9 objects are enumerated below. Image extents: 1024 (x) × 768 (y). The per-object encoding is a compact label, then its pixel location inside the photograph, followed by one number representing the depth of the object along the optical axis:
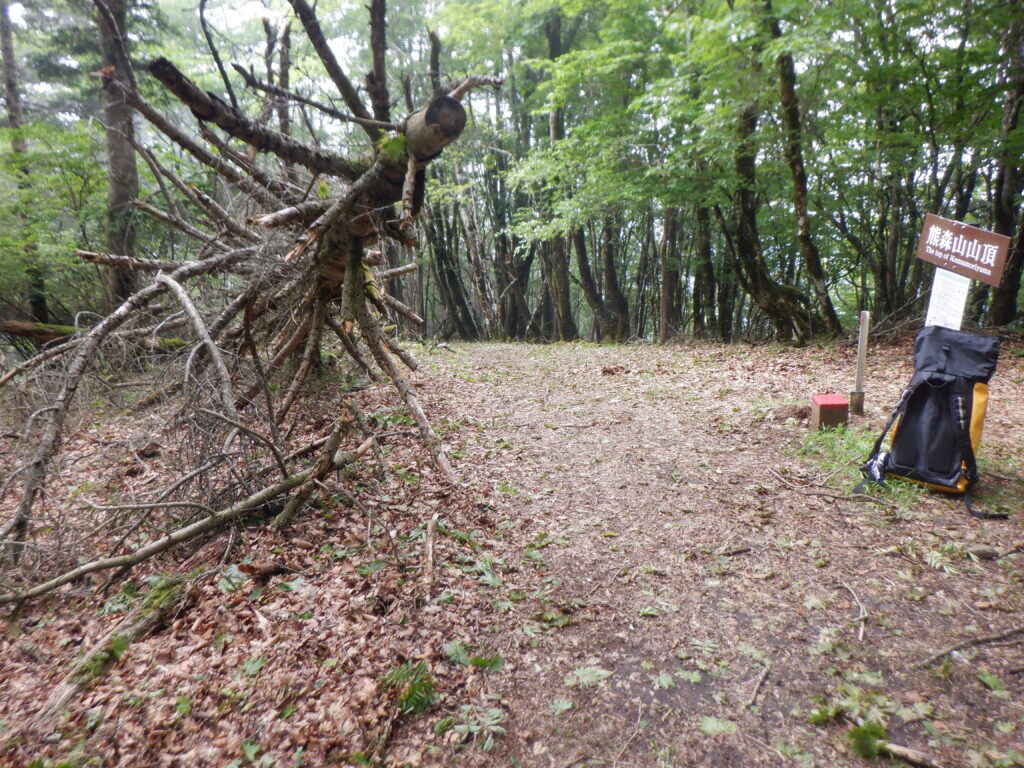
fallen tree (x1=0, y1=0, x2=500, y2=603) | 3.43
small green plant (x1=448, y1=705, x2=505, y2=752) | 2.14
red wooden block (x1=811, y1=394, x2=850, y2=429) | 4.96
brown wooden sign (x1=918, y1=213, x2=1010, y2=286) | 3.74
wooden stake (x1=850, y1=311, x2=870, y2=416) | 5.21
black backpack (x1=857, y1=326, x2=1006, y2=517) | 3.55
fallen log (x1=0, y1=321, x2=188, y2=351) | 6.97
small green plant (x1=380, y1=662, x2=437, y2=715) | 2.27
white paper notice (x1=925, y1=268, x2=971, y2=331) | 3.85
